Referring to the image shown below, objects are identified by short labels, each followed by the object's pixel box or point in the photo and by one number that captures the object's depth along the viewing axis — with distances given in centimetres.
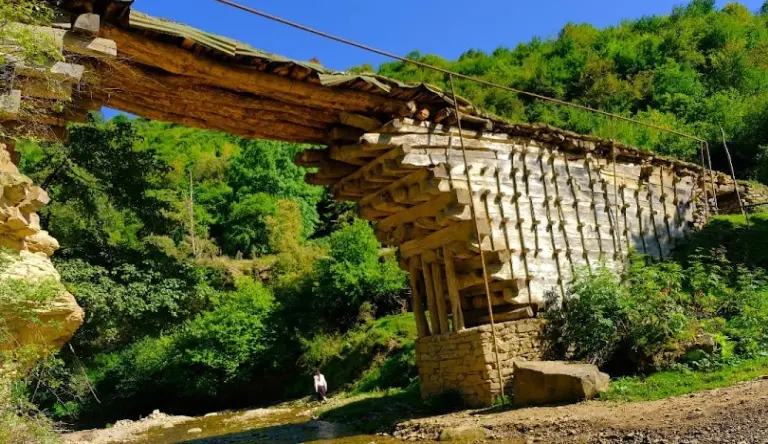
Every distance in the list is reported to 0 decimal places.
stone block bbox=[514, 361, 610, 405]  802
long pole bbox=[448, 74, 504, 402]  944
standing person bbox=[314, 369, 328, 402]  1819
